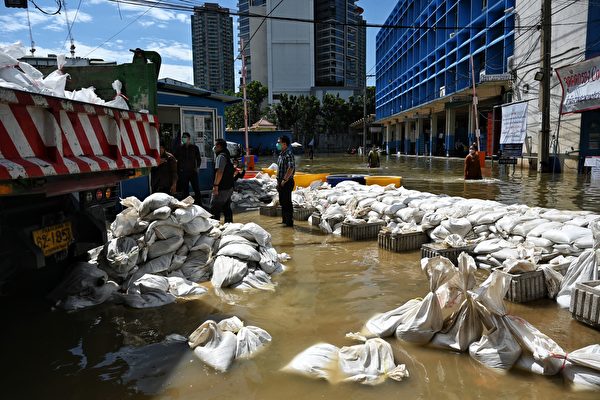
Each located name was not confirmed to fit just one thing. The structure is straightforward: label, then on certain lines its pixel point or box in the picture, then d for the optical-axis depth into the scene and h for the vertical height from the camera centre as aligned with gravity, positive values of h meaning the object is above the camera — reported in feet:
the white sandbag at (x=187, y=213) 14.07 -1.97
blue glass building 68.54 +18.90
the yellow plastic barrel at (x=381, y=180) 31.92 -1.96
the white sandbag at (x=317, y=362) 8.10 -4.10
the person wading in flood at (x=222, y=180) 20.02 -1.18
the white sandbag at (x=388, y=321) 9.62 -3.90
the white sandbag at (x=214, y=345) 8.48 -4.02
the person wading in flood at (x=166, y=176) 22.79 -1.10
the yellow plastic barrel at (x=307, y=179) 35.24 -2.01
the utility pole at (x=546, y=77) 45.70 +8.54
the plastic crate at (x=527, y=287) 11.69 -3.74
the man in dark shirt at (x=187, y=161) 25.73 -0.34
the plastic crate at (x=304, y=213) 25.05 -3.46
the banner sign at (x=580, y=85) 39.60 +6.73
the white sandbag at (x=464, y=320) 8.89 -3.57
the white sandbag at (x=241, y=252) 13.96 -3.23
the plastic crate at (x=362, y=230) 20.02 -3.62
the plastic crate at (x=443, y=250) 15.06 -3.49
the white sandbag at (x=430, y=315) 9.22 -3.54
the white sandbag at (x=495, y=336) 8.21 -3.66
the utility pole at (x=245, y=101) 47.55 +6.00
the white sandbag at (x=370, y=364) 7.87 -4.05
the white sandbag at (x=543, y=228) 14.17 -2.50
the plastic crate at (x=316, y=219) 22.83 -3.51
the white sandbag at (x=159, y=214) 13.64 -1.89
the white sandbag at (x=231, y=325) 9.61 -3.92
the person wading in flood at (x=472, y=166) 41.04 -1.16
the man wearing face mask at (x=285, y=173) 21.59 -0.94
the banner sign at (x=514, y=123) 51.39 +3.91
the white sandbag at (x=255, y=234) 15.17 -2.84
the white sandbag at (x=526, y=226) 14.87 -2.57
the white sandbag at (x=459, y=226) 16.63 -2.87
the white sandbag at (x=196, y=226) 14.42 -2.44
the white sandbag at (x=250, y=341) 8.89 -4.07
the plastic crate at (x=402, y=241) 17.56 -3.65
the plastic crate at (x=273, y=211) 26.32 -3.49
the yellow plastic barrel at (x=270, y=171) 41.02 -1.57
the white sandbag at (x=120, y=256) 12.93 -3.11
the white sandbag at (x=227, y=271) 13.28 -3.71
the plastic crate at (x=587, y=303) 9.76 -3.55
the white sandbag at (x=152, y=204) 13.80 -1.59
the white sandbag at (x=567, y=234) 13.07 -2.52
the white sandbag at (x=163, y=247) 13.69 -2.98
